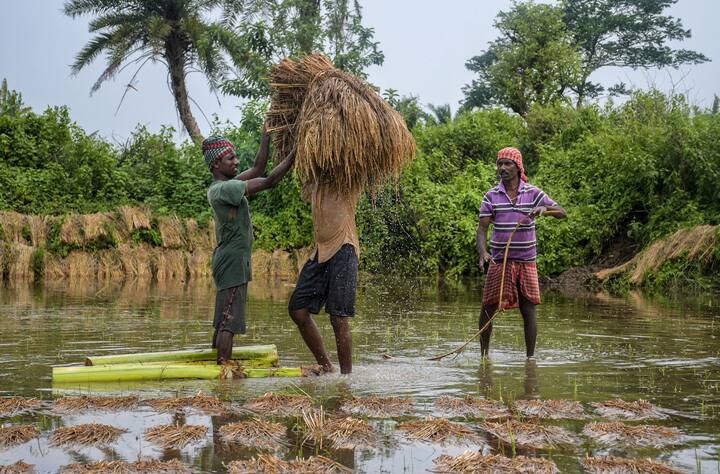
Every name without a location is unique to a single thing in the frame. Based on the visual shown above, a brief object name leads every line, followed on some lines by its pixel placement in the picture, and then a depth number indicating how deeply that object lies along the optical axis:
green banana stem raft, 6.70
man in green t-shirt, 6.99
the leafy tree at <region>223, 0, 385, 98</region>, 27.66
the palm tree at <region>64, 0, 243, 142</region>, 32.91
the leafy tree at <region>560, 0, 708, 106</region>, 47.97
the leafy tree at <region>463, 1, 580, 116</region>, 37.06
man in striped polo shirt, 8.07
